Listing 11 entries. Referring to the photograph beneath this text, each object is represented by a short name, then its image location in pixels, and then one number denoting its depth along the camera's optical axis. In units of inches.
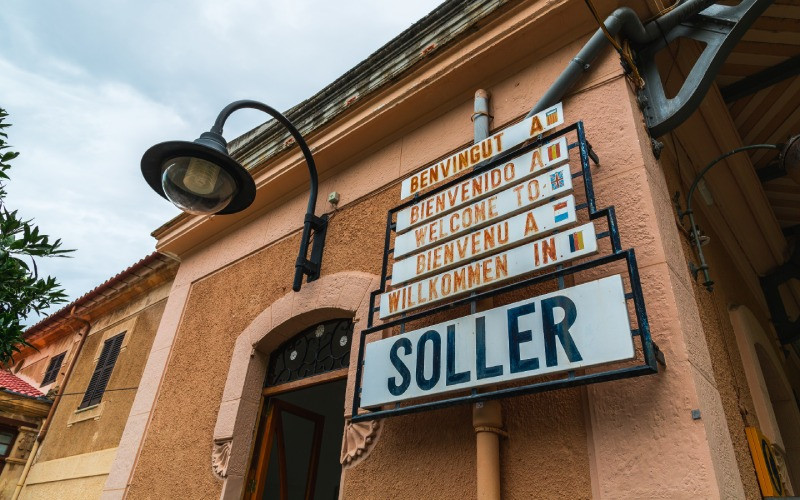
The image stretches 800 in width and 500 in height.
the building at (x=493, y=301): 92.0
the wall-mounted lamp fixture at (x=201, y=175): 133.5
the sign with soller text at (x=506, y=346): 86.7
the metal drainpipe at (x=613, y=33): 122.5
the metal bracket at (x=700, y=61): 115.8
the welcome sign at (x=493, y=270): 97.3
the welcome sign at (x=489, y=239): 102.6
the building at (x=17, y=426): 314.5
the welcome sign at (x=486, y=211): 106.8
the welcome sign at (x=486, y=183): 110.9
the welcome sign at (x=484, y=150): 117.7
